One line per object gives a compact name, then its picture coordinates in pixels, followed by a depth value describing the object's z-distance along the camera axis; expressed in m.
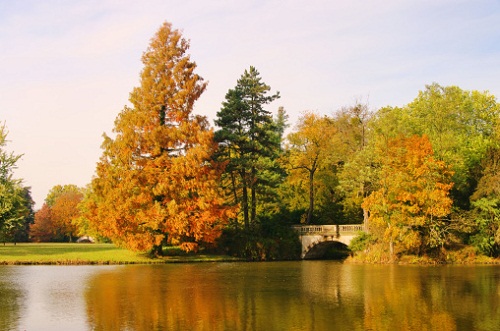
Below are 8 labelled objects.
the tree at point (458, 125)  52.00
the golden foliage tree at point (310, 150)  63.41
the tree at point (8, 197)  52.72
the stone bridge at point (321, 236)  55.92
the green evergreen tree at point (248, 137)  58.03
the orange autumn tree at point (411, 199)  47.91
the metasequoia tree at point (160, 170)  49.34
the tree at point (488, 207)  48.91
